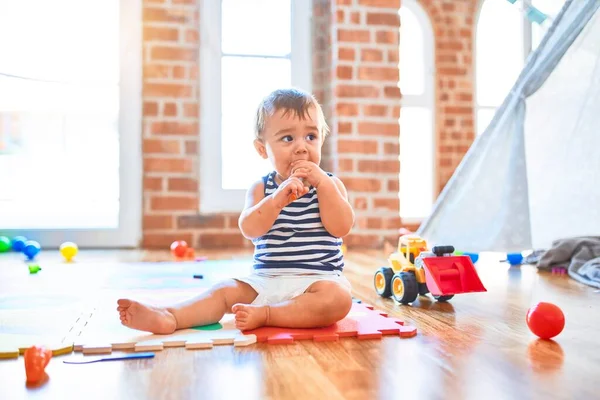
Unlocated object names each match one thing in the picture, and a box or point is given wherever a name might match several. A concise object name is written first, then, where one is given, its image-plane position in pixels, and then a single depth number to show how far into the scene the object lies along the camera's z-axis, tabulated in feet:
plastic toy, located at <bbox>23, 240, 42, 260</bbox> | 7.59
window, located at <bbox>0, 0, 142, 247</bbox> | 9.14
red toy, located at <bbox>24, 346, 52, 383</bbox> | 2.67
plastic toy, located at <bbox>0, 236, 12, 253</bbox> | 8.45
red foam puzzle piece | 3.42
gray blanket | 5.72
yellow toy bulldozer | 4.52
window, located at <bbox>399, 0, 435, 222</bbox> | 12.88
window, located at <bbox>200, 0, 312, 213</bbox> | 9.14
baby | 3.69
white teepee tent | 6.36
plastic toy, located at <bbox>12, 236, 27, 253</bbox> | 8.24
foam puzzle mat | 3.26
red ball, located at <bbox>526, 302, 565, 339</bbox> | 3.42
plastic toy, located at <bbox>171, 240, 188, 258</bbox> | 7.93
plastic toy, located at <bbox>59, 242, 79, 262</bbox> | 7.52
